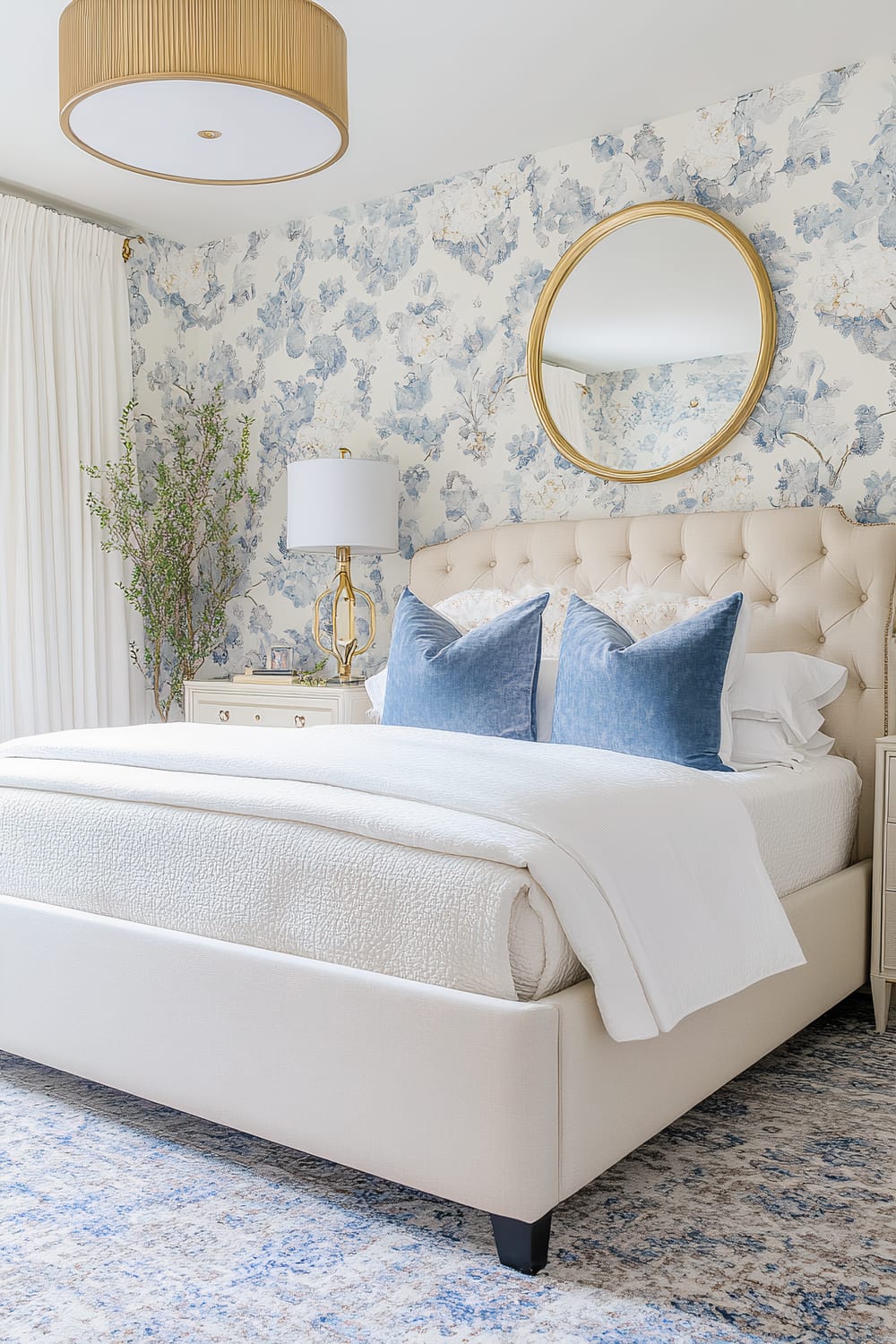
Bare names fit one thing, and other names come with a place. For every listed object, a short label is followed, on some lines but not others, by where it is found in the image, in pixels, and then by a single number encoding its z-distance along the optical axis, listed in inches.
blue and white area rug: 58.8
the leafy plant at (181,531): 171.0
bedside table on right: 103.0
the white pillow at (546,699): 112.2
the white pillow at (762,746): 105.7
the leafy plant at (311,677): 157.7
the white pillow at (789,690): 108.7
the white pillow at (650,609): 122.3
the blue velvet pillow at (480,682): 108.8
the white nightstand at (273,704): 148.6
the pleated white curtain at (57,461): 158.6
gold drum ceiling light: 84.0
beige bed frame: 61.9
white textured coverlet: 65.6
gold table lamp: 149.6
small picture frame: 167.6
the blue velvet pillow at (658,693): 98.7
